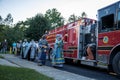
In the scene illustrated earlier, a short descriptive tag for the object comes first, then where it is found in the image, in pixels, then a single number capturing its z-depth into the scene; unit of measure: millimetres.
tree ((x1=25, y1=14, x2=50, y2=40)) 49656
